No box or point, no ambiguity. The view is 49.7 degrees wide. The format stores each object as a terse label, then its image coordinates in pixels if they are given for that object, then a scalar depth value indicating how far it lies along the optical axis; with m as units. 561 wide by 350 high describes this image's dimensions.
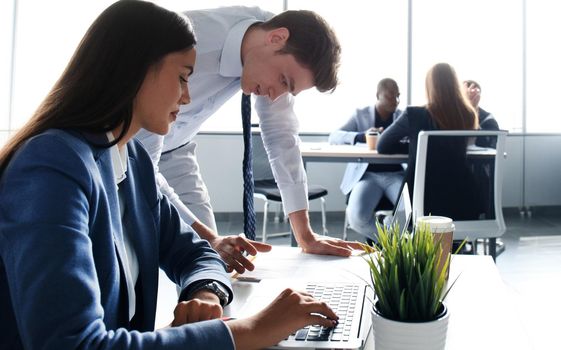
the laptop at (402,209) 1.98
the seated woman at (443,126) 2.77
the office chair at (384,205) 3.54
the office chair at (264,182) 3.87
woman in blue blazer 0.71
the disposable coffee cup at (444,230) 1.13
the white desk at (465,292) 0.93
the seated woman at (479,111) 3.81
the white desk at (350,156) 3.35
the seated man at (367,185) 3.49
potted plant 0.80
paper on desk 1.24
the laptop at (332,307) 0.85
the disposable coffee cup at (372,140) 3.64
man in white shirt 1.46
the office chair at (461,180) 2.75
